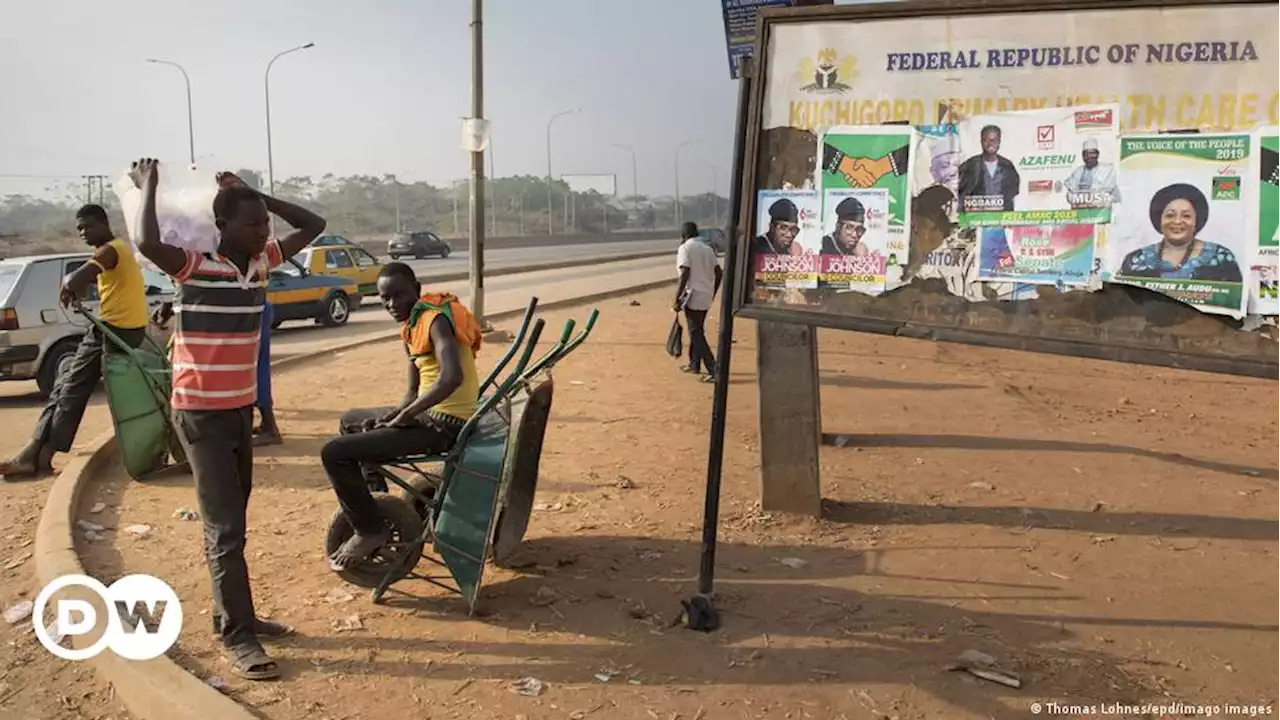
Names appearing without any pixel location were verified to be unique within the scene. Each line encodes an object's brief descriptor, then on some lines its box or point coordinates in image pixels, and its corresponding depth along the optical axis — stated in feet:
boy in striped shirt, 12.48
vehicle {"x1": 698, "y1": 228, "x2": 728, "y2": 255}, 118.96
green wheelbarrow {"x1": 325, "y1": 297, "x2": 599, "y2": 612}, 13.43
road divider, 96.93
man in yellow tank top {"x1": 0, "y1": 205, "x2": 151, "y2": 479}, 21.49
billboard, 10.64
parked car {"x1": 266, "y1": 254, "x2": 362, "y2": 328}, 57.00
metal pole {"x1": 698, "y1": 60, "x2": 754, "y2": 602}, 12.98
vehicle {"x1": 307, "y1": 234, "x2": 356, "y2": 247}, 83.71
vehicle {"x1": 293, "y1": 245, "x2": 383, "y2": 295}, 65.92
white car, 33.58
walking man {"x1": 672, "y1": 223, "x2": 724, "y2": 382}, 35.29
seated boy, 13.52
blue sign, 18.20
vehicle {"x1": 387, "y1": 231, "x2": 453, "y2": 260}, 149.59
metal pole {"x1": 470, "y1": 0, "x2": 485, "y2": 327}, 45.50
